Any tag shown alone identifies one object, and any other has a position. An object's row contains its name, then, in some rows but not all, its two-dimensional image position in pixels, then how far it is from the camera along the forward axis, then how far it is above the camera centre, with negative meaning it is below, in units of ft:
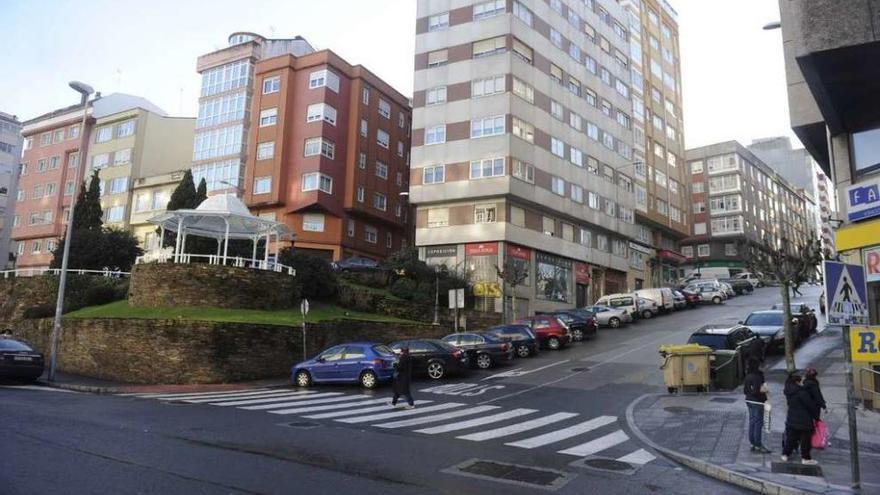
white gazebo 96.53 +16.16
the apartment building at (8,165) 249.34 +62.45
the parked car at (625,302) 120.57 +5.79
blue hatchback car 61.87 -4.46
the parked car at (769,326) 71.97 +1.14
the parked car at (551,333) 90.38 -0.58
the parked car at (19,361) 62.59 -4.96
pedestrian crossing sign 27.14 +2.08
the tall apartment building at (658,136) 210.18 +72.04
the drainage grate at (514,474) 25.76 -6.45
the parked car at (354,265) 128.26 +12.40
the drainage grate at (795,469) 28.43 -6.24
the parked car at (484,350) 74.33 -2.77
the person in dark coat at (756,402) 32.50 -3.56
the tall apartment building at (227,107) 167.53 +60.02
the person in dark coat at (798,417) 29.86 -3.92
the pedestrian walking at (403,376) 48.39 -4.12
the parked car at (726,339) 60.49 -0.54
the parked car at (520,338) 82.69 -1.36
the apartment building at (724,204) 264.93 +58.38
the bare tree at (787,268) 55.83 +7.38
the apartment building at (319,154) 155.53 +43.99
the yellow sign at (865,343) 39.50 -0.30
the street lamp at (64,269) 72.17 +5.49
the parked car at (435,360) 67.46 -3.76
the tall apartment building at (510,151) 138.41 +42.45
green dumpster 55.31 -3.19
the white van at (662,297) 131.34 +7.71
